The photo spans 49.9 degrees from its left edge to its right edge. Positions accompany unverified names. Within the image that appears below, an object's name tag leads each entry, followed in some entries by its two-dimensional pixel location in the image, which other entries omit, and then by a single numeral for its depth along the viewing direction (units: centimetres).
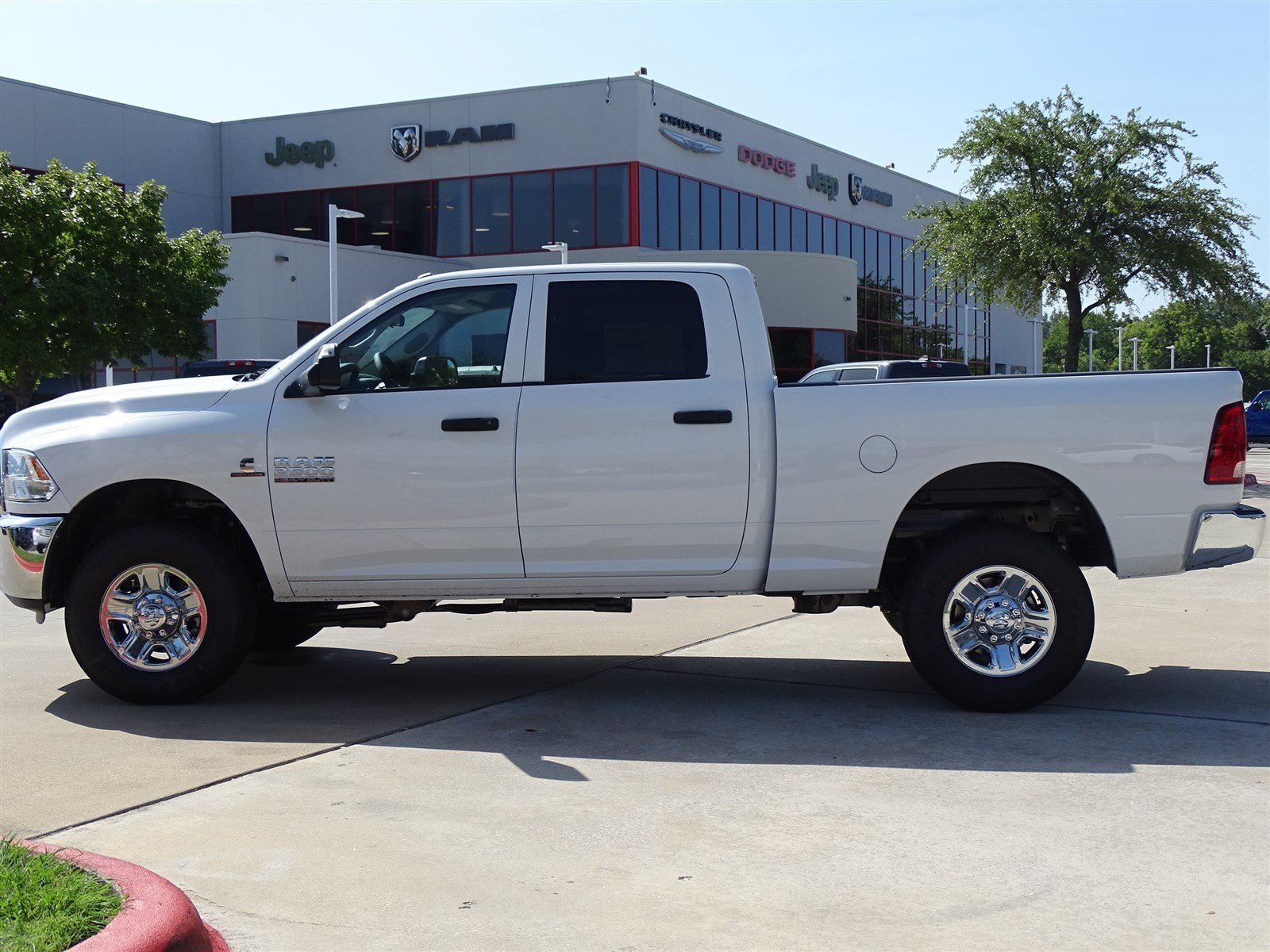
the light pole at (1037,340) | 6819
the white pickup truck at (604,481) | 664
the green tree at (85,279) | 2600
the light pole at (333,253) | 2923
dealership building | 3897
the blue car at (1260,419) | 4059
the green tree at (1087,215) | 2858
